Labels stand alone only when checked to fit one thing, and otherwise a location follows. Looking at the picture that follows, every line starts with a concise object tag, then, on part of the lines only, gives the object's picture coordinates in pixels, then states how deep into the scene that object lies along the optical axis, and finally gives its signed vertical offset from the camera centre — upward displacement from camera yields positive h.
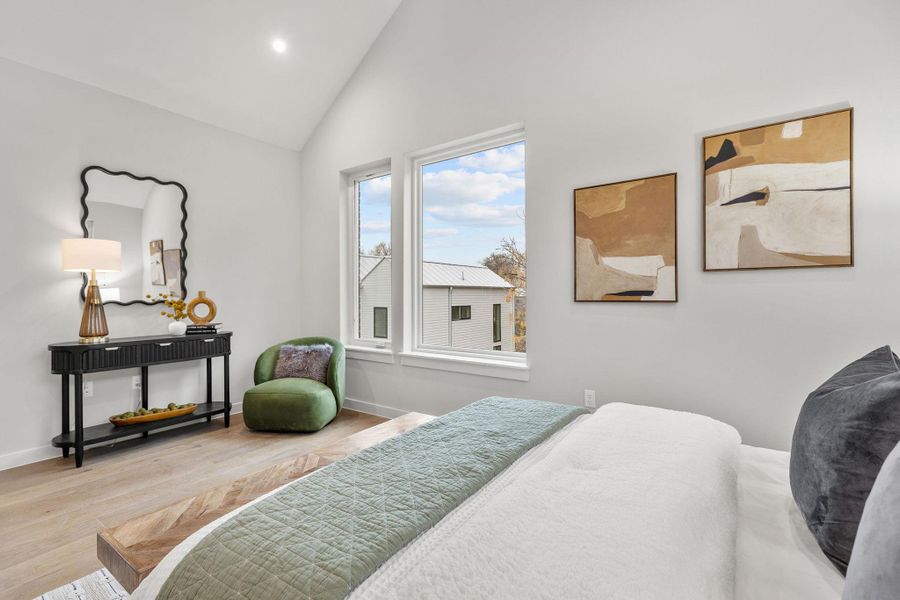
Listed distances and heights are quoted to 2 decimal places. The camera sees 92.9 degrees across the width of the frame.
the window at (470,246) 3.34 +0.44
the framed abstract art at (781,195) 2.08 +0.52
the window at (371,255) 4.19 +0.44
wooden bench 1.29 -0.77
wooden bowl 3.23 -0.92
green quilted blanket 0.83 -0.52
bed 0.77 -0.50
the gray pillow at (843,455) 0.82 -0.33
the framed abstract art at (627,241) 2.53 +0.35
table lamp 3.00 +0.25
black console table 2.96 -0.46
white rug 1.68 -1.16
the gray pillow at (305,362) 3.91 -0.59
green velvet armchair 3.49 -0.88
